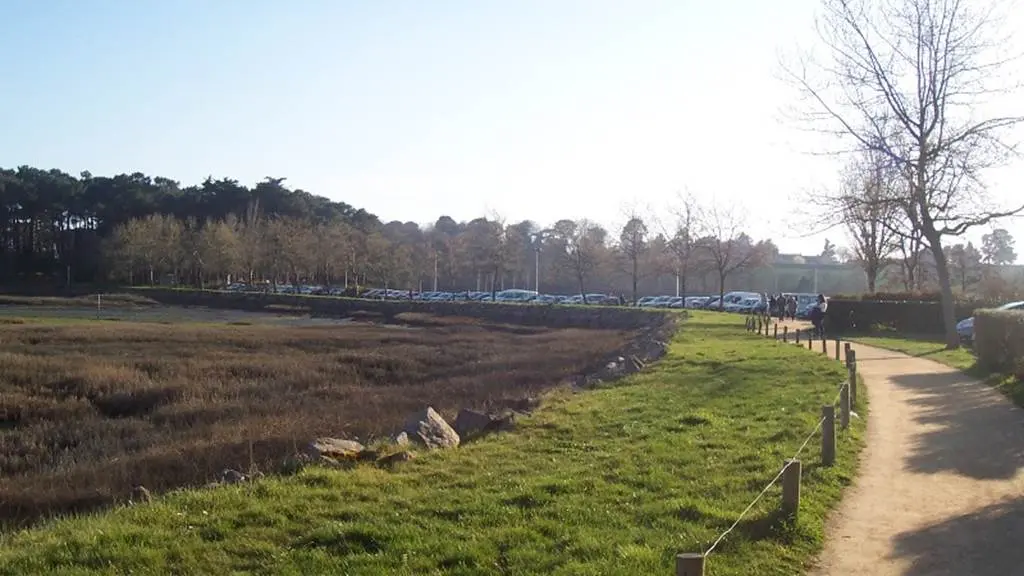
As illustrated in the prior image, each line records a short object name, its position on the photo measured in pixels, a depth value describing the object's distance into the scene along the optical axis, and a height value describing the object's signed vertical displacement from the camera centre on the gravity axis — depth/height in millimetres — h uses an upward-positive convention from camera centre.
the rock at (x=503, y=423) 14957 -2294
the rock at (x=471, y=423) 15131 -2363
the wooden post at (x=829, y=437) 11500 -1845
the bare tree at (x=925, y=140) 28969 +4864
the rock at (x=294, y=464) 11241 -2302
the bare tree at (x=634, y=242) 79875 +4065
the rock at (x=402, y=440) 12975 -2254
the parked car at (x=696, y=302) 76512 -1193
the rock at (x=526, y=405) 17944 -2432
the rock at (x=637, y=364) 24784 -2152
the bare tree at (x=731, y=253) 70000 +2981
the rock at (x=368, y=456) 11891 -2277
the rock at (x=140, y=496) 10222 -2531
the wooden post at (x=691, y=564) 5297 -1599
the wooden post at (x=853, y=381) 17062 -1718
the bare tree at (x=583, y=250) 88425 +3620
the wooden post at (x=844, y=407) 14407 -1842
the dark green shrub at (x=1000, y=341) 20062 -1091
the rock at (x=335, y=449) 11955 -2256
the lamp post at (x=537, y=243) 113188 +5773
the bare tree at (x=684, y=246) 73769 +3352
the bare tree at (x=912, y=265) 56647 +1725
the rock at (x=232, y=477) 10992 -2444
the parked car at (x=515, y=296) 91938 -1235
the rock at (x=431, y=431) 13288 -2203
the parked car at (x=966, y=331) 34262 -1429
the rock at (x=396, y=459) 11672 -2286
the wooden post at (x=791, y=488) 8758 -1902
